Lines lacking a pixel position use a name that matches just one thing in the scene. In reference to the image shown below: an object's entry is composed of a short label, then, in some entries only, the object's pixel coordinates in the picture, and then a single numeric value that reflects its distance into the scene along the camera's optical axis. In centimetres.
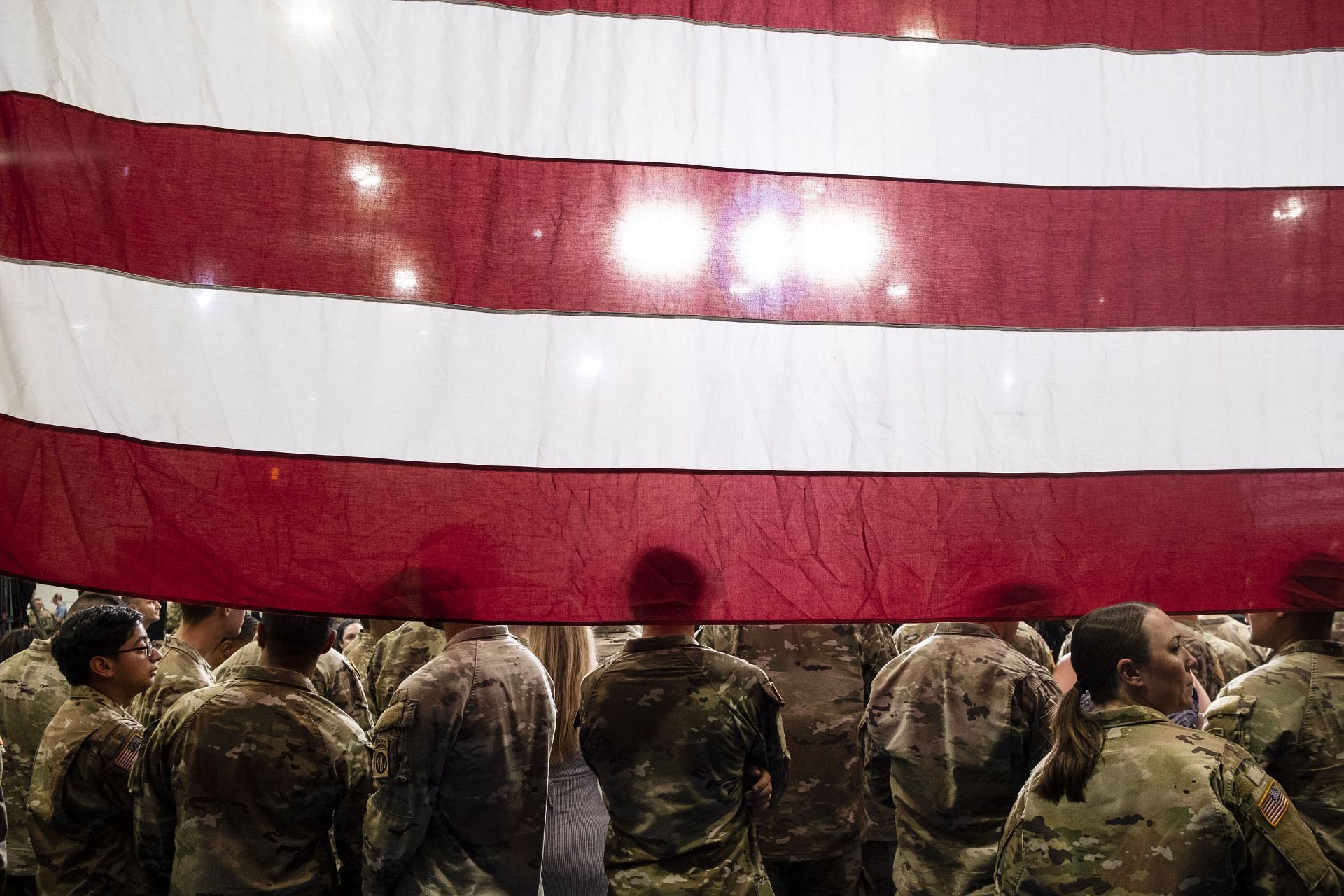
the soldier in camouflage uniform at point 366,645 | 599
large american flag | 282
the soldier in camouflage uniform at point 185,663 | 469
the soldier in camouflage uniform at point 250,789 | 329
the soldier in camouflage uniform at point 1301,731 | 381
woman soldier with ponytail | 252
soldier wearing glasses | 387
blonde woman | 441
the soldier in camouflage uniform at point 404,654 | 559
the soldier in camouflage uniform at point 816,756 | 459
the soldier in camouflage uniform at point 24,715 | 520
